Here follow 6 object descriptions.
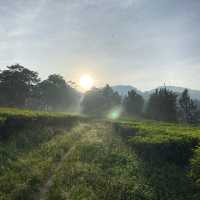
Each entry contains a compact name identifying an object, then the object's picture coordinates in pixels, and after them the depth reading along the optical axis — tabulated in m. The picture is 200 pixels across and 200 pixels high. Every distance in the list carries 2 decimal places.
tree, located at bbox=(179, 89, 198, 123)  87.31
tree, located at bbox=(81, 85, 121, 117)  93.88
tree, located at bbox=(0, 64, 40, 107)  75.18
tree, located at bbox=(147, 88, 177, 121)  76.69
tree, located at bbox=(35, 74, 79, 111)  93.50
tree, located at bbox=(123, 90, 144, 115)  92.32
